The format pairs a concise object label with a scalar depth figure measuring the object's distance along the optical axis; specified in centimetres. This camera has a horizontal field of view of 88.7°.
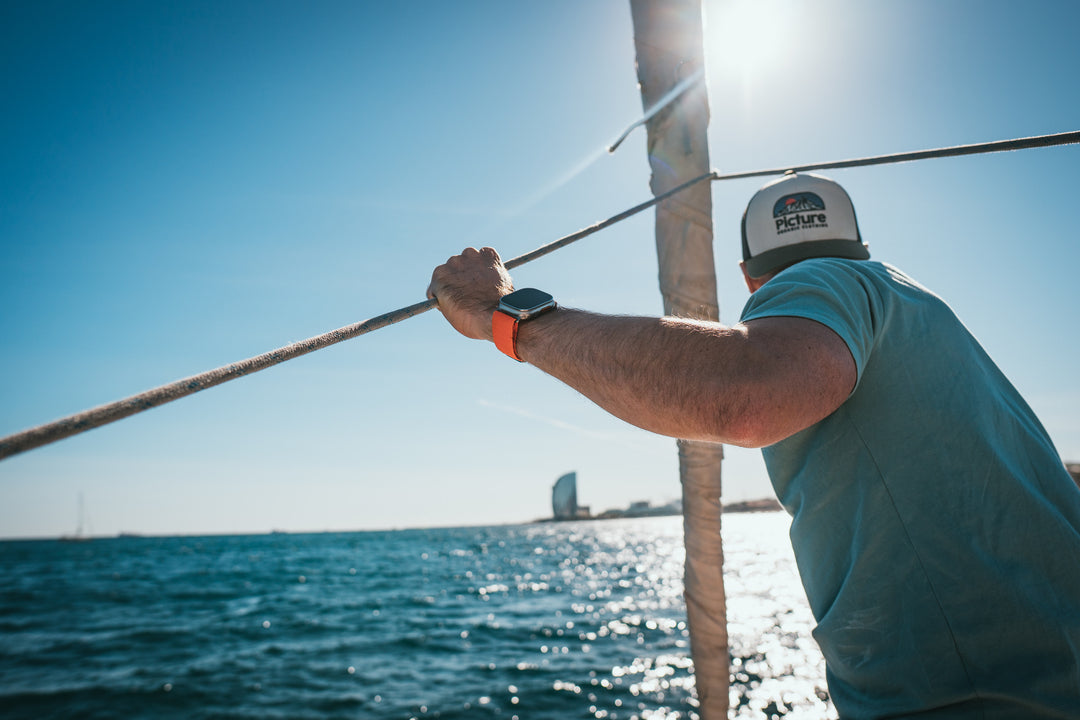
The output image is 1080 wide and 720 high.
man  80
